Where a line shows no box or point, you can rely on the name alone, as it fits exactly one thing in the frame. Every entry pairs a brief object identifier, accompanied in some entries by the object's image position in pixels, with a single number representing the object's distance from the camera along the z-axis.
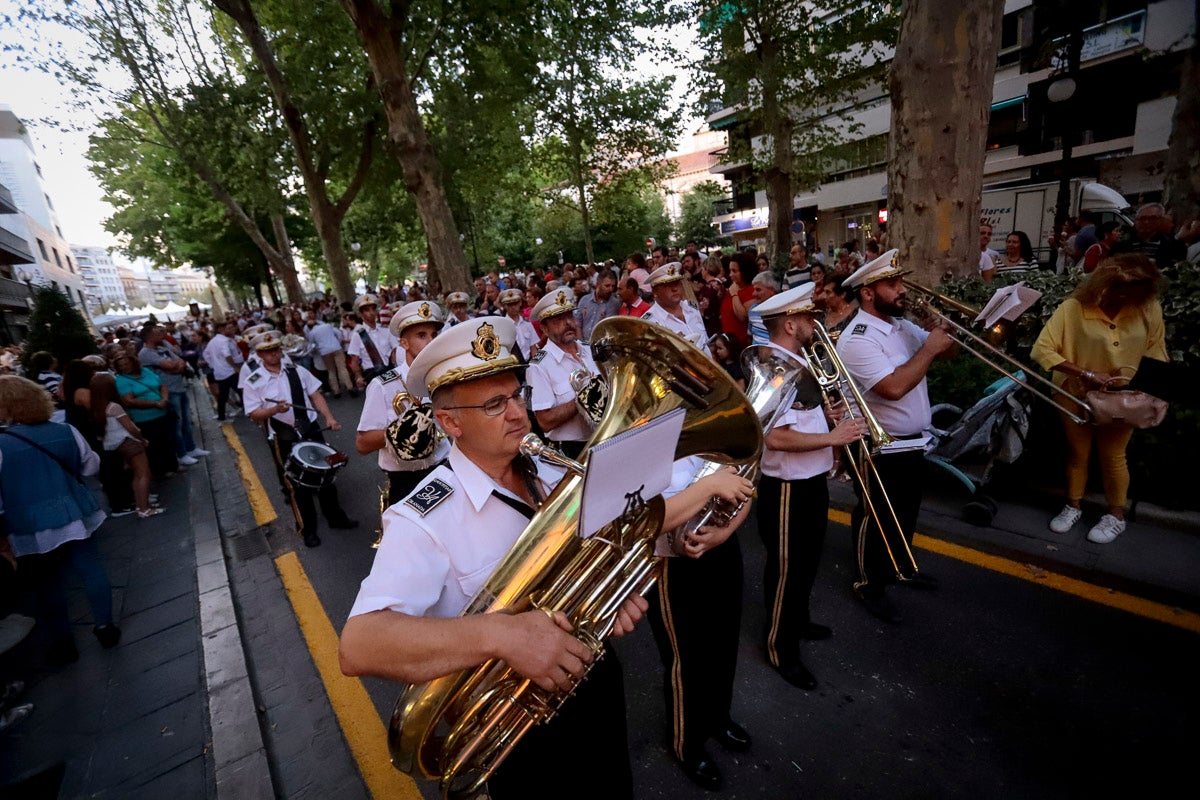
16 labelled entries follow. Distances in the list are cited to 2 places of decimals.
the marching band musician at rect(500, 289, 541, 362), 7.66
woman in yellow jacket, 3.49
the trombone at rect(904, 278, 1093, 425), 3.08
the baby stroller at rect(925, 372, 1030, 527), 4.04
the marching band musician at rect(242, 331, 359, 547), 5.61
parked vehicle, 17.88
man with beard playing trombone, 3.06
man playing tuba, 1.33
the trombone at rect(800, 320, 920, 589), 2.90
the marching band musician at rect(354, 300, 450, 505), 3.94
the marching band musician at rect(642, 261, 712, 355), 5.46
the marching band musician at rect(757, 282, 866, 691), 2.70
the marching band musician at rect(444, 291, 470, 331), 9.27
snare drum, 5.24
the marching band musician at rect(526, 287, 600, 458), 4.09
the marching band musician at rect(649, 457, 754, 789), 2.41
